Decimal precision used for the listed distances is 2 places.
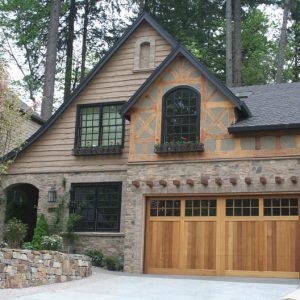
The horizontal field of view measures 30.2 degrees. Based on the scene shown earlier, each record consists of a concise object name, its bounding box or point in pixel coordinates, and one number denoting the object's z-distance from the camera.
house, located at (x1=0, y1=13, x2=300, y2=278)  15.15
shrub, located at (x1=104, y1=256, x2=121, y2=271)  16.94
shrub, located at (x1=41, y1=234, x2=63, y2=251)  16.25
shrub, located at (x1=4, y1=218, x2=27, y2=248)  17.62
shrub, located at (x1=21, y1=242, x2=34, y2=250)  16.04
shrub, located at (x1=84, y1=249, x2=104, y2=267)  17.27
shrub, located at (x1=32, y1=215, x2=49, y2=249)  18.08
